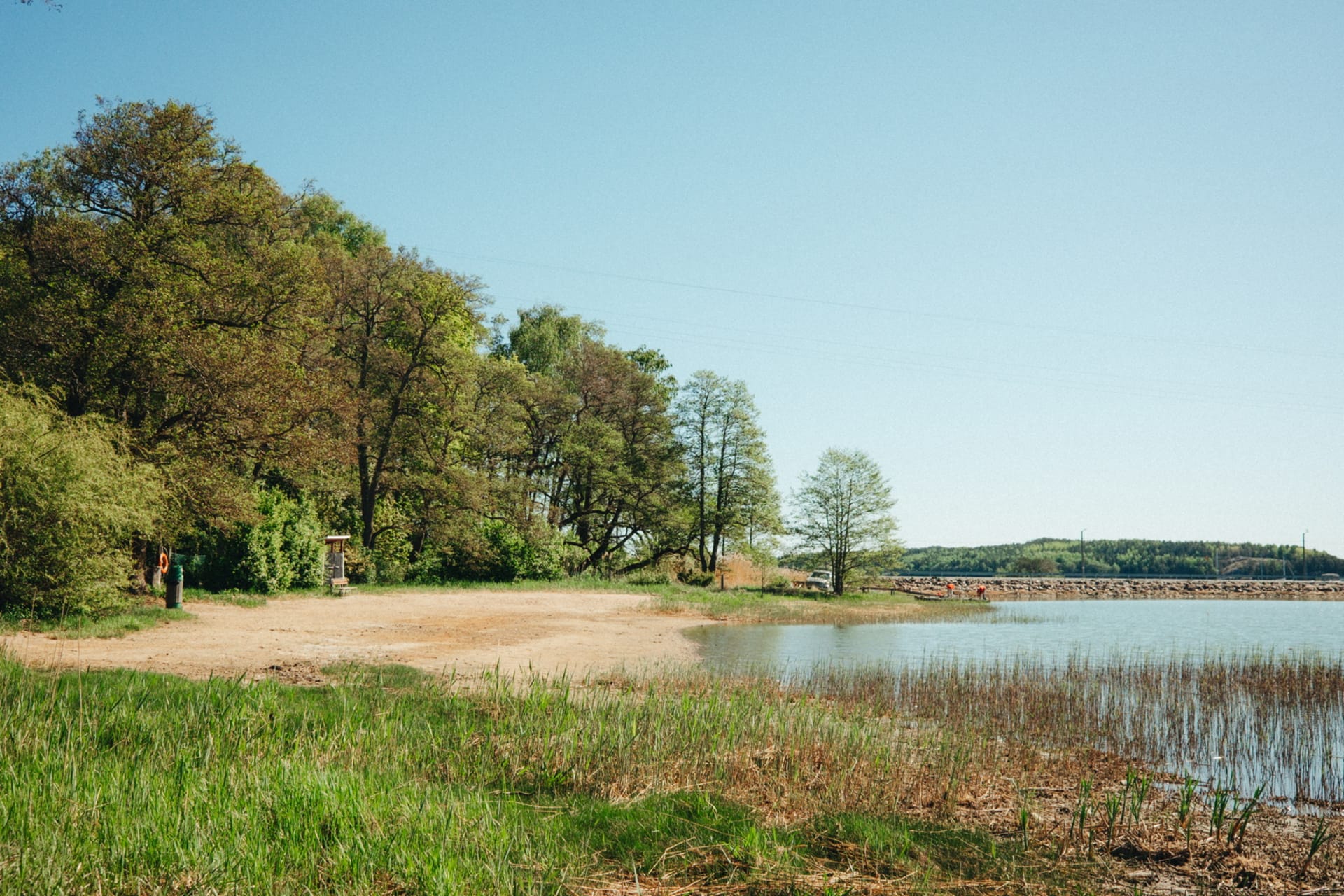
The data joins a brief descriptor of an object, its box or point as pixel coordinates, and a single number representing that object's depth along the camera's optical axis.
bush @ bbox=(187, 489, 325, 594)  28.14
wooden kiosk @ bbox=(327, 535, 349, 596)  31.05
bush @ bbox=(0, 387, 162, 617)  16.31
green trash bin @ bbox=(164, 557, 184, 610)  21.72
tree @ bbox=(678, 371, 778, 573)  53.56
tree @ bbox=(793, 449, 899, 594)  54.66
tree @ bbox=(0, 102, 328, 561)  23.08
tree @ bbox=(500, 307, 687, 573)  47.54
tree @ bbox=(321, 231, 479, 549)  38.19
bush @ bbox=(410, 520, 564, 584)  39.88
